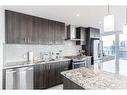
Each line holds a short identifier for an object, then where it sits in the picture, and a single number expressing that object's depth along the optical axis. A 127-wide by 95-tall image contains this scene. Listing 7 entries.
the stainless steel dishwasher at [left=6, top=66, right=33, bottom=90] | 2.00
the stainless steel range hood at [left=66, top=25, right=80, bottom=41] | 3.56
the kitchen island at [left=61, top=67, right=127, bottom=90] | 1.09
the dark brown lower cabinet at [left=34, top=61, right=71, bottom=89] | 2.42
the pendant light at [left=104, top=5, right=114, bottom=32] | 1.15
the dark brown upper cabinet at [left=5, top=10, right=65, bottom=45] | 2.17
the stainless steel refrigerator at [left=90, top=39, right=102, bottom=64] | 4.12
